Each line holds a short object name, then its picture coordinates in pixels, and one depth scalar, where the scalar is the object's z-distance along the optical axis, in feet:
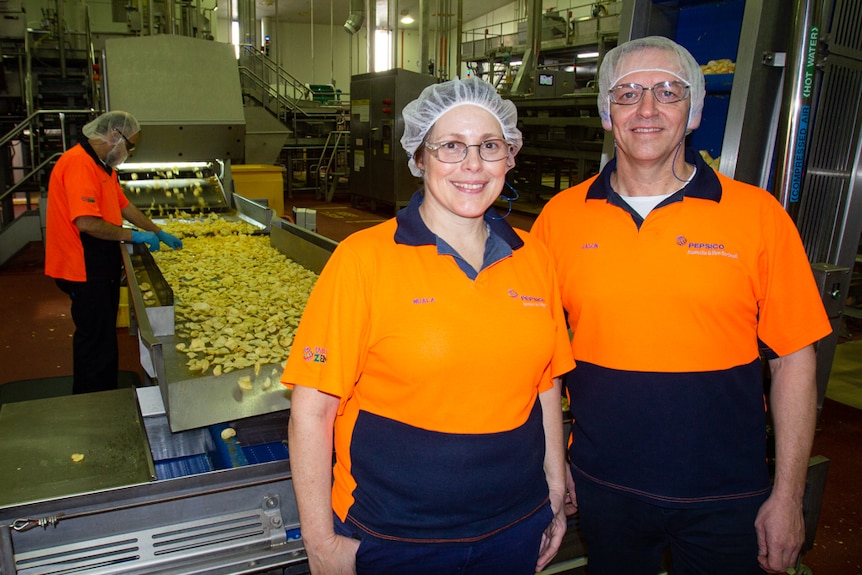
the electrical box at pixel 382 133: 28.94
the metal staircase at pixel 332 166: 37.17
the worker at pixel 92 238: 10.48
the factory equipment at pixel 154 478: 4.60
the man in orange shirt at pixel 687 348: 4.38
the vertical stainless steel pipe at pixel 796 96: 5.27
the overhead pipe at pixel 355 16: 37.78
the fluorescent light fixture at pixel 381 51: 59.68
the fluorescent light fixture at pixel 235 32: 56.36
